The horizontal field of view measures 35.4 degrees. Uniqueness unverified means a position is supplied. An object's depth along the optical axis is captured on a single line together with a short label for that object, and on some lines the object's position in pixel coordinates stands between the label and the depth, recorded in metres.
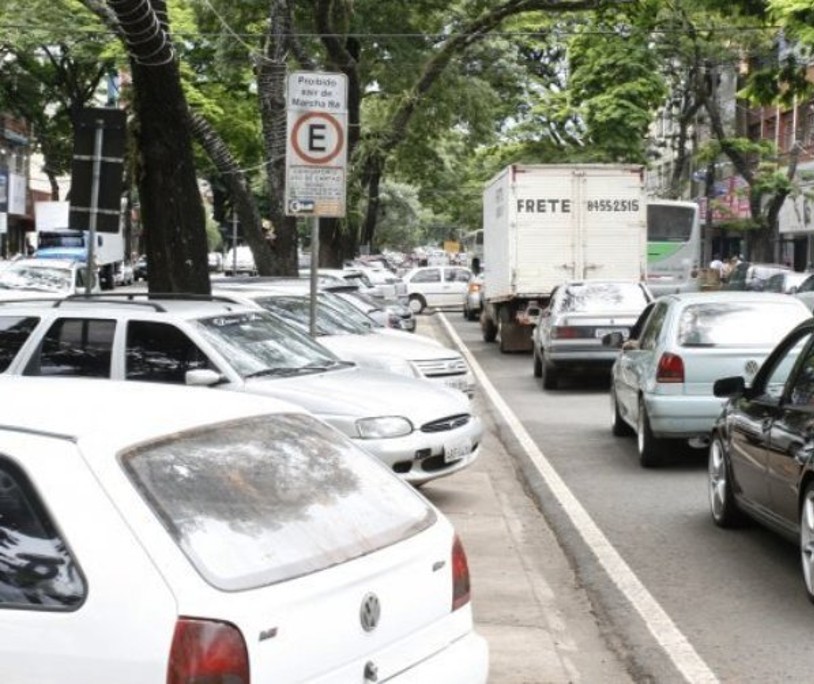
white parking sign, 10.77
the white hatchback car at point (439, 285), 40.84
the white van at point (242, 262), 58.66
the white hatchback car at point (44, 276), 23.83
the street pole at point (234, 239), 34.81
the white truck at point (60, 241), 37.84
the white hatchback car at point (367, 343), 12.59
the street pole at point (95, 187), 11.87
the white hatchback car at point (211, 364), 8.66
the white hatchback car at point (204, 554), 3.11
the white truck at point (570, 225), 22.84
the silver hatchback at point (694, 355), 10.73
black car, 6.70
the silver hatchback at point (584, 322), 17.47
